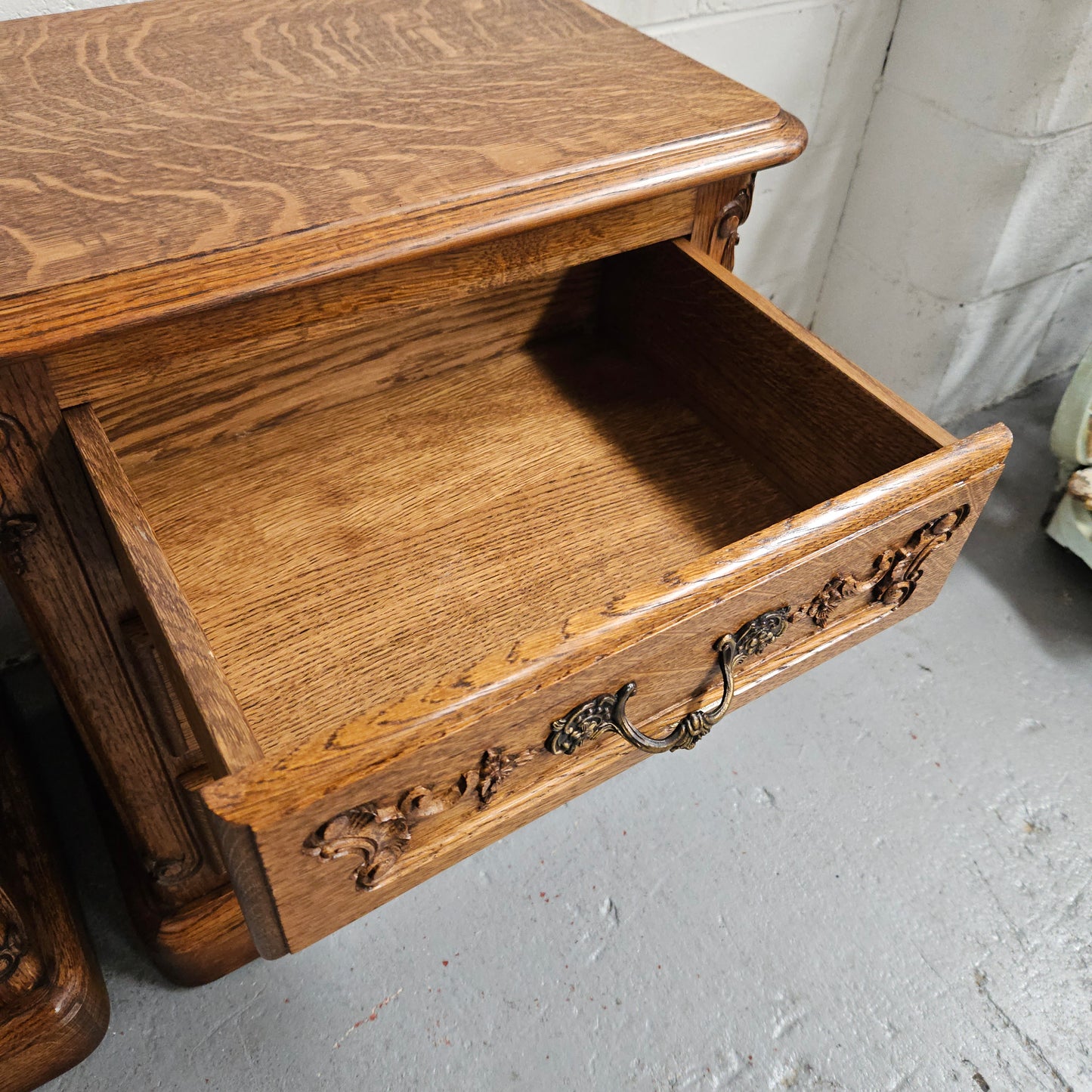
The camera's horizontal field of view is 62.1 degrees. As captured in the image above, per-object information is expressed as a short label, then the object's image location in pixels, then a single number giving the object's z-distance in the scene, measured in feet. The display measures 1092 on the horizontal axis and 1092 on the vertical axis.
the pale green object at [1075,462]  4.34
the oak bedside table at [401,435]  1.54
